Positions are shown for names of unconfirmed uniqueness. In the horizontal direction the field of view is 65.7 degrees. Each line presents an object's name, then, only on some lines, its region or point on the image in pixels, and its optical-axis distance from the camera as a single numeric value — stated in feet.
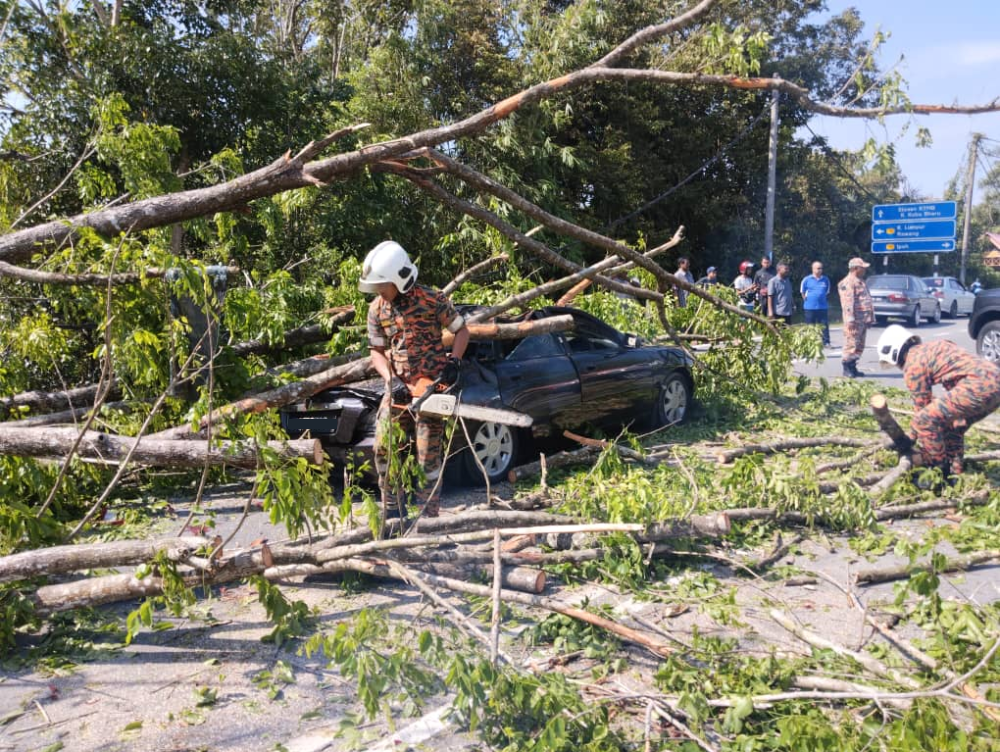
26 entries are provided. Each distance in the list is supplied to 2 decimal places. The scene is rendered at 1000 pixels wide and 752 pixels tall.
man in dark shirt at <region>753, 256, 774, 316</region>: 53.81
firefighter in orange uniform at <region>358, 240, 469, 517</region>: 17.48
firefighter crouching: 19.30
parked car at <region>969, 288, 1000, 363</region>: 42.60
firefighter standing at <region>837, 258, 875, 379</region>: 39.04
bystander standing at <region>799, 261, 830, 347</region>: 46.50
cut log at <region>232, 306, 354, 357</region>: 24.90
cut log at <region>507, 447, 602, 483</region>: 21.53
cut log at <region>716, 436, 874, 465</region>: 23.18
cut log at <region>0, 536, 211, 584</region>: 12.60
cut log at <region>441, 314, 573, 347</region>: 21.99
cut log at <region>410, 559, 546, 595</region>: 14.03
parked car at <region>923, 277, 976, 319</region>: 90.12
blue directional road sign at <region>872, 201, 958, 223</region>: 92.94
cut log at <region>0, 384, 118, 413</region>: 21.82
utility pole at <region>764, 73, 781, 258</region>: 73.10
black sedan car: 19.94
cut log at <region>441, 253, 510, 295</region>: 25.94
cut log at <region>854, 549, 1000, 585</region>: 14.37
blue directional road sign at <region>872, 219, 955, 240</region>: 92.89
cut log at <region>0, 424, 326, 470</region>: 15.11
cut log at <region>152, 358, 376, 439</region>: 20.54
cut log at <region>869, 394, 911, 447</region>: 20.03
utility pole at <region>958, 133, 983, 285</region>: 125.39
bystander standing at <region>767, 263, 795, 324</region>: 47.67
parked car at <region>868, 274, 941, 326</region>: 76.74
